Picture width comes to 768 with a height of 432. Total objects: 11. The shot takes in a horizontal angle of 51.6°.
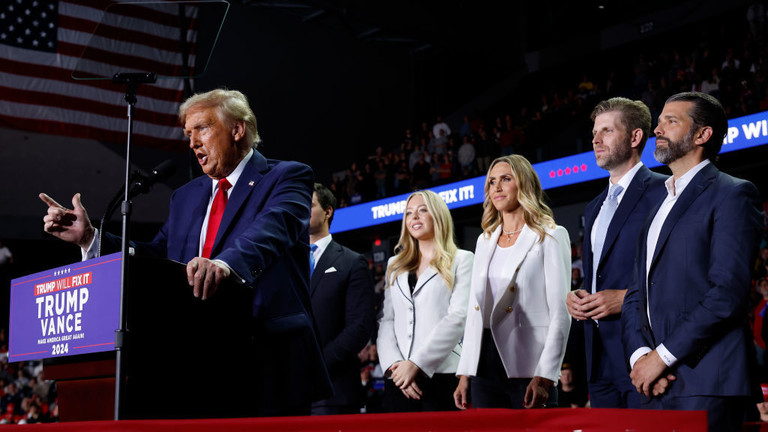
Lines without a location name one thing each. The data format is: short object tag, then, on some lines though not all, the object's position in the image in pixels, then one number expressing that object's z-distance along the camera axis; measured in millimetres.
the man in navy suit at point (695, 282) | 2221
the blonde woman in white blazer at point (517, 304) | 3207
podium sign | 1926
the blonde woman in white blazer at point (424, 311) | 3734
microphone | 2330
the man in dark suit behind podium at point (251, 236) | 2176
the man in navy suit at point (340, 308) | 3967
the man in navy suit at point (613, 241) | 2820
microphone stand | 1857
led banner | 10625
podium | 1941
